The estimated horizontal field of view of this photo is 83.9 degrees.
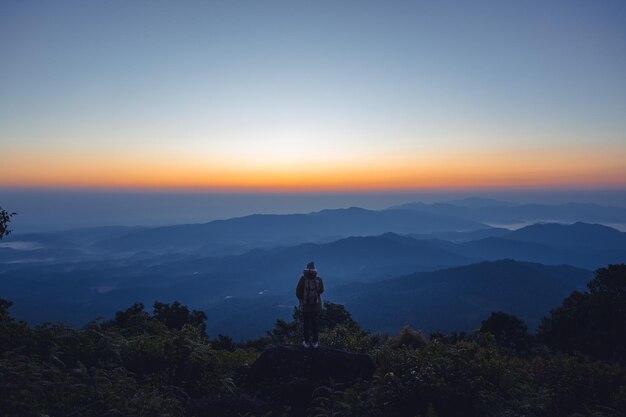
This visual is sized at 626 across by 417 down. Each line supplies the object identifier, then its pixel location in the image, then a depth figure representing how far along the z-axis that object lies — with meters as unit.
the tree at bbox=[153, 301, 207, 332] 26.74
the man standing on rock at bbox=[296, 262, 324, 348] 10.98
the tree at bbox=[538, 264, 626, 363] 23.89
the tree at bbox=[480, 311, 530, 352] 25.25
